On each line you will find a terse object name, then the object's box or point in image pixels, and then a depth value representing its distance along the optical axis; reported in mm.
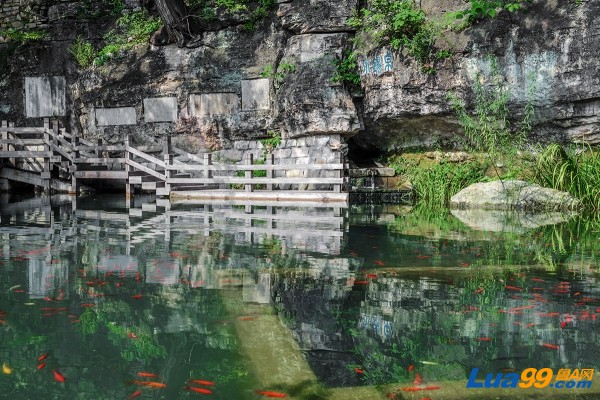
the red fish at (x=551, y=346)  3461
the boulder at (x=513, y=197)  12766
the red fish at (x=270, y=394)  2792
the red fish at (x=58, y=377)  3055
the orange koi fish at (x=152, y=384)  2969
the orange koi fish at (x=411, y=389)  2854
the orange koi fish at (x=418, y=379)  2957
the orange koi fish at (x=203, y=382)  2988
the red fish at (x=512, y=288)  5006
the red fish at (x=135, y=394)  2858
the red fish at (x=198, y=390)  2891
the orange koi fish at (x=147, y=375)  3095
